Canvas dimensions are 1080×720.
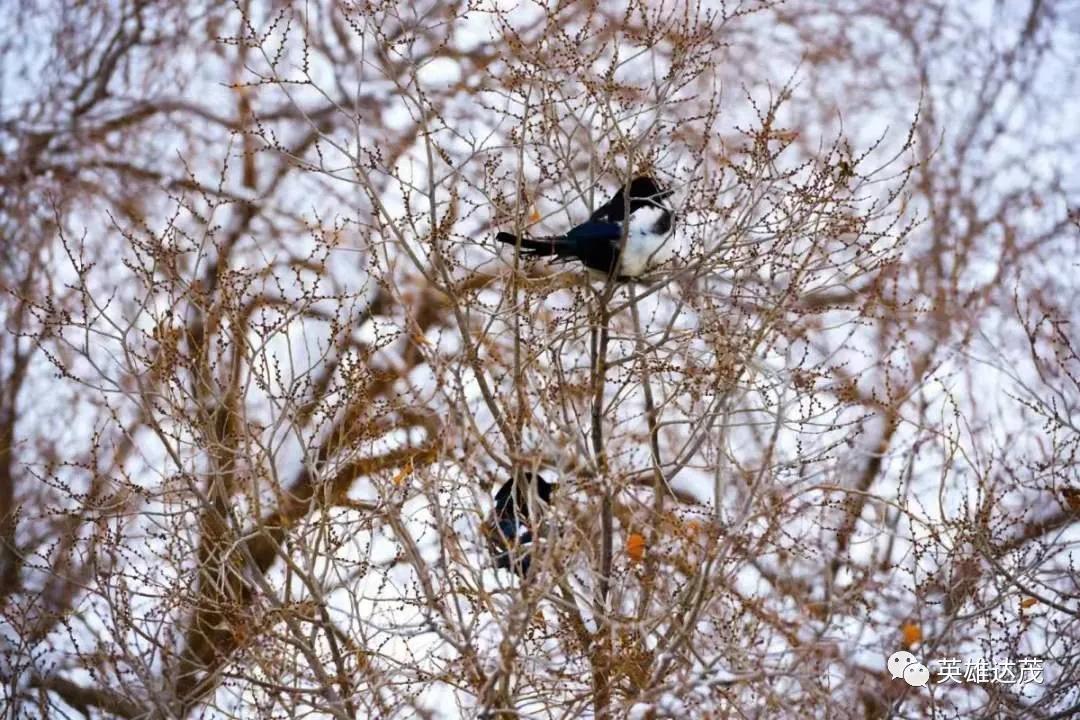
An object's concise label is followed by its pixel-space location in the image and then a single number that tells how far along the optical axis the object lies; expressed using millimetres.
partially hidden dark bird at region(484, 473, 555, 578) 9375
